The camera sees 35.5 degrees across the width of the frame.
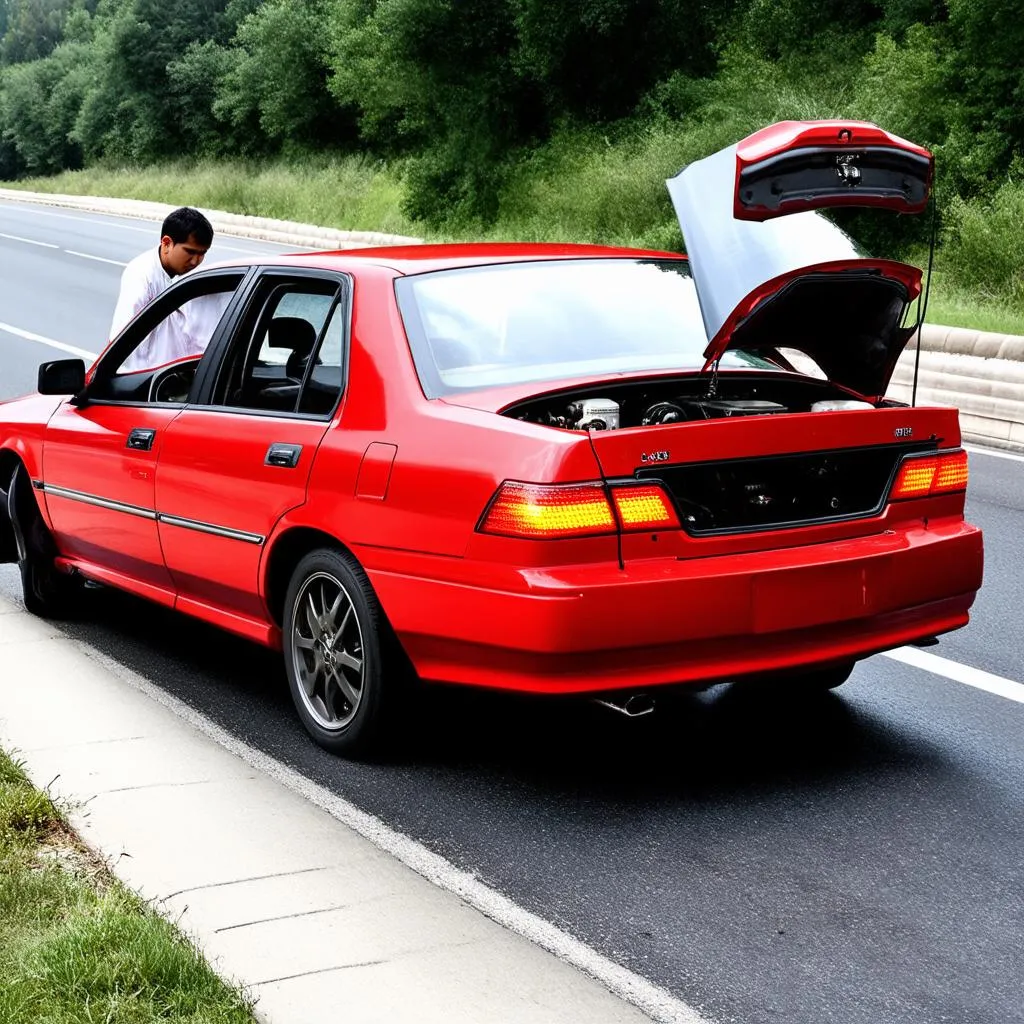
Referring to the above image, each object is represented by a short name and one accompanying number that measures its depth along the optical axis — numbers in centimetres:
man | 770
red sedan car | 444
